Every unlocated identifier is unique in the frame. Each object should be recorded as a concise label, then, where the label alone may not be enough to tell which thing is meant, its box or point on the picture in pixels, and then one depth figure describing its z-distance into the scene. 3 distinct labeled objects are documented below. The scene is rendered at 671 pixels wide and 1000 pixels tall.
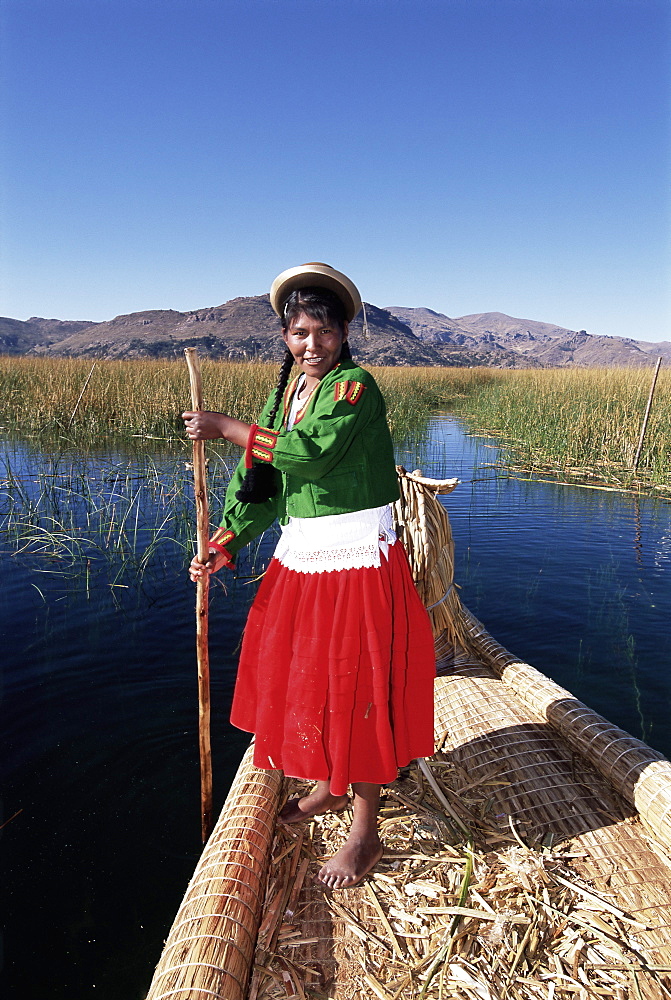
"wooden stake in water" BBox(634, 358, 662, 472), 8.96
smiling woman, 1.68
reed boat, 1.49
